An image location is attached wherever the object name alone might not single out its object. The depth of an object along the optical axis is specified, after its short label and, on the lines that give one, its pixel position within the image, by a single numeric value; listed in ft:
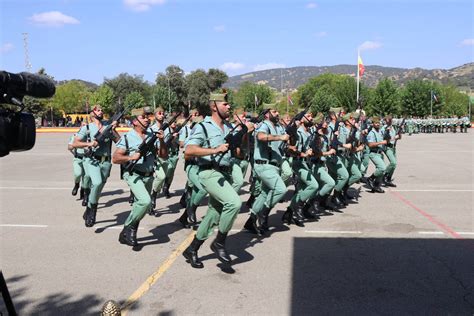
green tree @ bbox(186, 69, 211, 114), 287.69
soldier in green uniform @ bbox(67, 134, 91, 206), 27.78
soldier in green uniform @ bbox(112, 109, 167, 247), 19.99
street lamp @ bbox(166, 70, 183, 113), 277.58
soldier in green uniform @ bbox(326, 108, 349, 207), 28.19
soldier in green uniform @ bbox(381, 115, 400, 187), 36.97
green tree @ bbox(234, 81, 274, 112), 367.45
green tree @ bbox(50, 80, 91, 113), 306.55
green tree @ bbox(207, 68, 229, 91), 297.12
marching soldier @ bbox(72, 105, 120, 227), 24.29
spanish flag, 117.69
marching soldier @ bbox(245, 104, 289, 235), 22.33
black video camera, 8.85
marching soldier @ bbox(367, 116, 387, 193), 34.54
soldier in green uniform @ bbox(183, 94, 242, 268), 17.12
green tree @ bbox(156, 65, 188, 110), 283.79
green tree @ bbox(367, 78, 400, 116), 244.63
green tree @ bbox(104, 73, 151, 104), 317.42
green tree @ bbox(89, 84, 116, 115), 266.77
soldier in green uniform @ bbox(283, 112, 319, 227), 24.73
